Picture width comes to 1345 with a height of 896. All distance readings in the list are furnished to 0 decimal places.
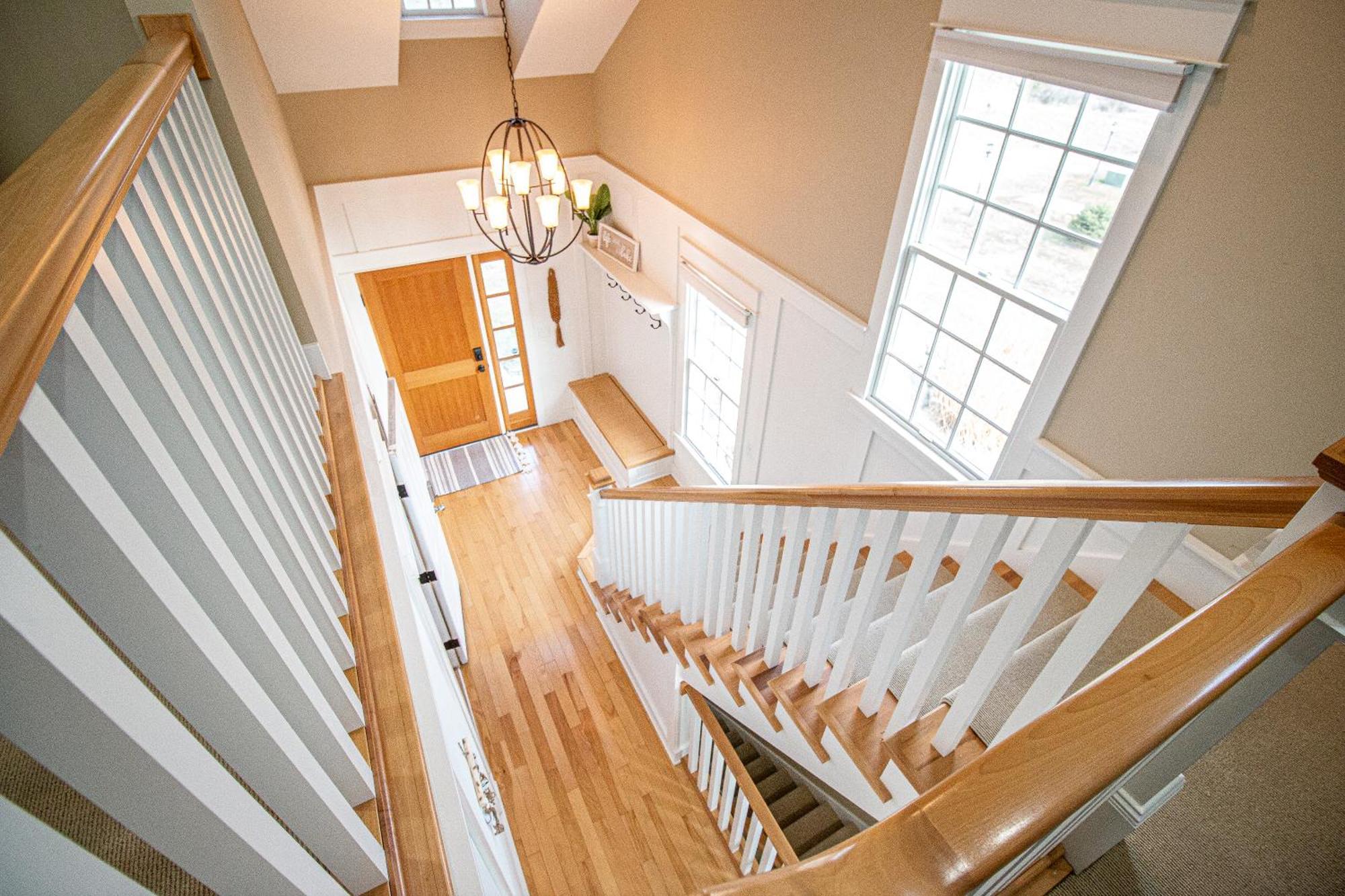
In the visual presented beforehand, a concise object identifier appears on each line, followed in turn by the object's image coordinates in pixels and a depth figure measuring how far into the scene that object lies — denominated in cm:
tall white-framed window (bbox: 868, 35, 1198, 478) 198
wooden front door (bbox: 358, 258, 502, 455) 543
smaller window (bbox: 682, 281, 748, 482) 440
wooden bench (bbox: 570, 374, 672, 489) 564
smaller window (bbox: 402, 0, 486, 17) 433
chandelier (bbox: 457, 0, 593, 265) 335
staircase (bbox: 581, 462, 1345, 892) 92
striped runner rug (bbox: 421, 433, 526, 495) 595
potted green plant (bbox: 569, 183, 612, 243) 532
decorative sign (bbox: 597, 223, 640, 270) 516
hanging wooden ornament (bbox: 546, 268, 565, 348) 588
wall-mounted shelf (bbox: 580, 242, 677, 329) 480
